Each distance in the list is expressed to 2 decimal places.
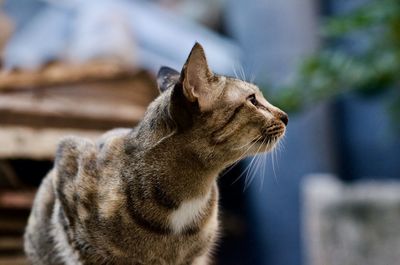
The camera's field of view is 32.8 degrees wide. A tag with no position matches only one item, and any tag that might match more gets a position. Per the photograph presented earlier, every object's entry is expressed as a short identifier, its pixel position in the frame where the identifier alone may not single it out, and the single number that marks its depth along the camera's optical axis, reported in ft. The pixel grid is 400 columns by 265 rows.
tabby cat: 4.80
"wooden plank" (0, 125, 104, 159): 7.80
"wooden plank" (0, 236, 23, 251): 7.91
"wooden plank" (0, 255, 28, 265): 7.89
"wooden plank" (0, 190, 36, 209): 7.93
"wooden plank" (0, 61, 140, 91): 8.29
